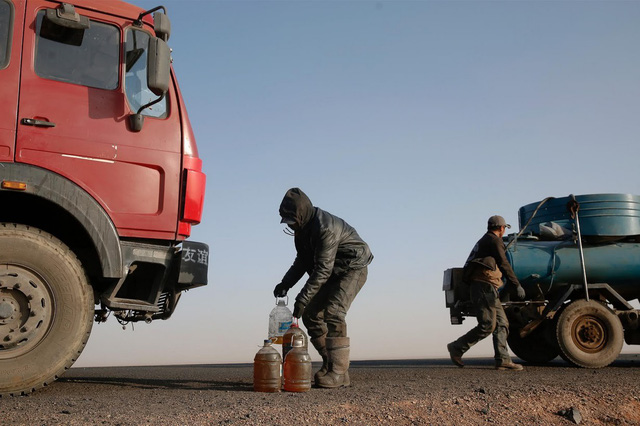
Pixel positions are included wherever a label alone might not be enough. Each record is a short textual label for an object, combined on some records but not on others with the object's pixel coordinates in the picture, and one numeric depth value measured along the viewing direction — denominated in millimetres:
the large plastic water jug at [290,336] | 6121
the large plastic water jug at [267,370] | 5805
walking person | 8453
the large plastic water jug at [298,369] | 5758
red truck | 5090
